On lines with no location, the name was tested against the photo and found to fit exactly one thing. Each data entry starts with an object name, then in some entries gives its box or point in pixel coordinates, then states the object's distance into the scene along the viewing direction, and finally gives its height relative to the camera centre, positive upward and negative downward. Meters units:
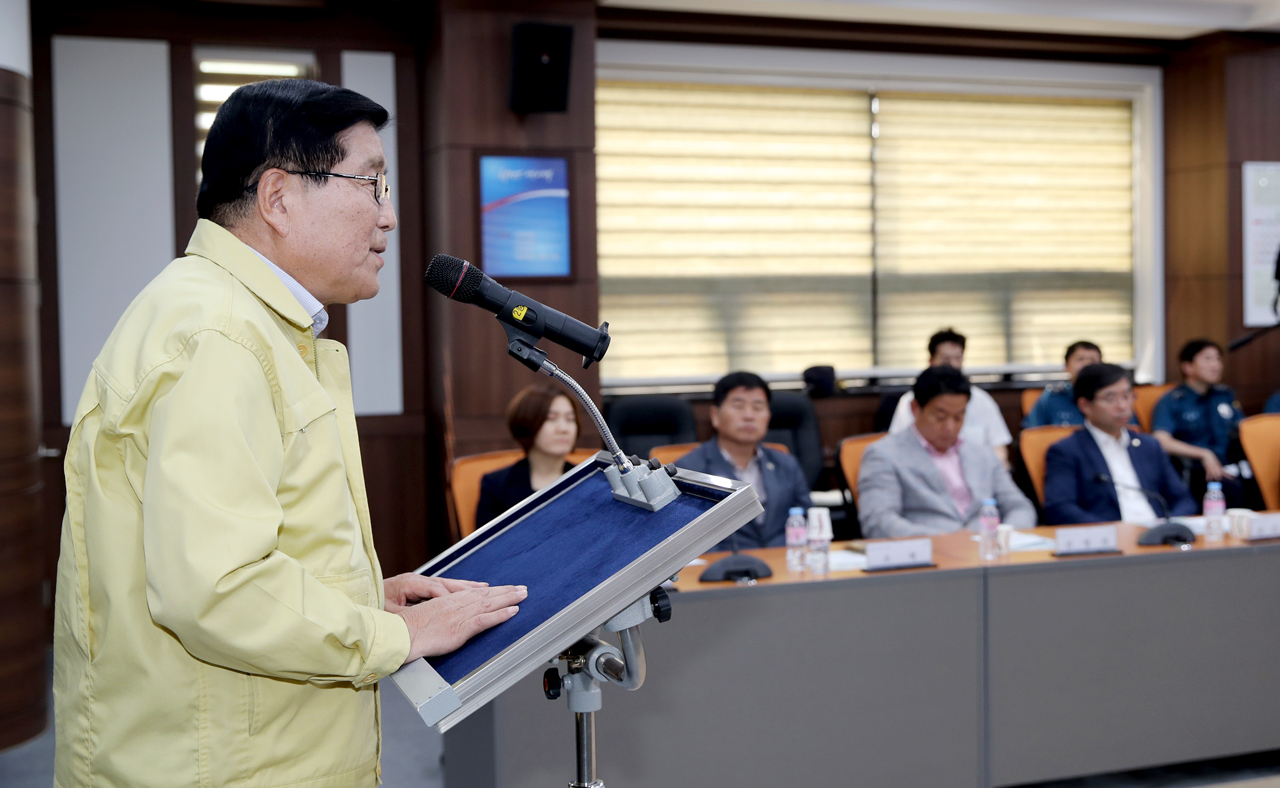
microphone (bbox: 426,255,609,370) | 1.21 +0.06
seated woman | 3.42 -0.27
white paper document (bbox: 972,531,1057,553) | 2.93 -0.53
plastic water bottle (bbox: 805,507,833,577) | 2.68 -0.49
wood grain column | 3.41 -0.29
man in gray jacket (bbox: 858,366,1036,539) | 3.65 -0.43
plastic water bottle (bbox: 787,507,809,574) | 2.81 -0.49
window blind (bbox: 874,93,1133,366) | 6.27 +0.81
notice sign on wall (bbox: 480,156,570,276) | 4.86 +0.70
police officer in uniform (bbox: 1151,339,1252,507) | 5.58 -0.29
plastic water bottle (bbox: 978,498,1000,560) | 2.85 -0.50
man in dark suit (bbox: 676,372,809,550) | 3.59 -0.34
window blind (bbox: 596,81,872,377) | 5.82 +0.76
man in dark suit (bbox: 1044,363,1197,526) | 3.80 -0.41
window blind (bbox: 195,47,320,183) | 4.98 +1.43
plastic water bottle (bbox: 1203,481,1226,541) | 3.07 -0.48
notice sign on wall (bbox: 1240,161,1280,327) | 6.29 +0.68
